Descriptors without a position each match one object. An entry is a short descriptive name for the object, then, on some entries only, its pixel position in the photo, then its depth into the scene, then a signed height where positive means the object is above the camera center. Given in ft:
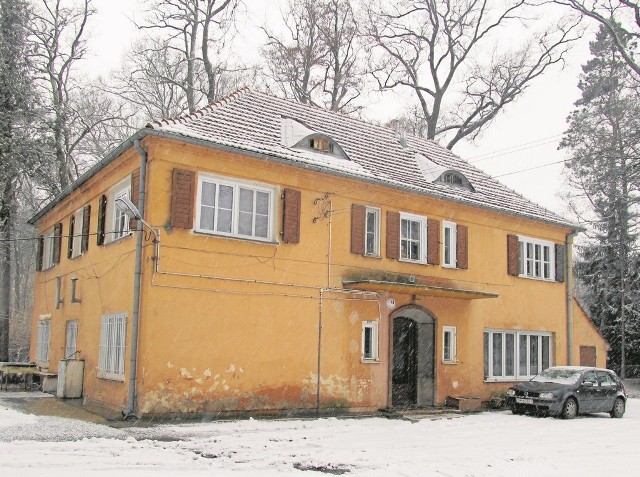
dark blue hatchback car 57.77 -5.34
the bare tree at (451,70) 106.01 +41.61
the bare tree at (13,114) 89.30 +27.53
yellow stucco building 47.78 +4.47
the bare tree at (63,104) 97.40 +33.31
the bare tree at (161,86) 102.12 +37.00
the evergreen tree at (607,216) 109.60 +20.52
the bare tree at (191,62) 99.81 +39.88
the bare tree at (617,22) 77.25 +36.14
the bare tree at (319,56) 106.11 +42.65
